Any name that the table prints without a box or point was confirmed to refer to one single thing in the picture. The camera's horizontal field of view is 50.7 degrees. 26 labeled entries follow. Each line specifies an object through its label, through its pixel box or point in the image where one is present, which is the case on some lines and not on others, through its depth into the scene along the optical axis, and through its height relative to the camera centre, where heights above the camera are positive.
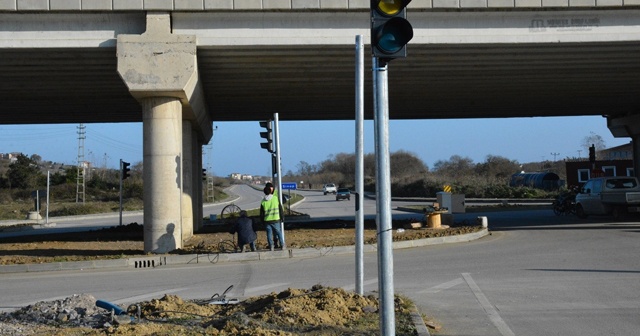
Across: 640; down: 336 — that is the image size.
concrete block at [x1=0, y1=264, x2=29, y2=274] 16.23 -1.61
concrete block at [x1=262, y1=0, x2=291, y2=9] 17.77 +5.02
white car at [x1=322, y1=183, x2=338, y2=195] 90.11 +0.57
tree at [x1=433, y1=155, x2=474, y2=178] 105.81 +4.09
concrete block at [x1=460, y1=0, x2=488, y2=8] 18.05 +4.96
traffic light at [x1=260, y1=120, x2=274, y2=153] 16.91 +1.45
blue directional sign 34.04 +0.47
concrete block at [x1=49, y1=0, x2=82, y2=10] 17.20 +5.00
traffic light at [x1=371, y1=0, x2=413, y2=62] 5.64 +1.36
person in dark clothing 17.16 -0.90
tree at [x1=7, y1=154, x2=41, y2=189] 77.12 +2.91
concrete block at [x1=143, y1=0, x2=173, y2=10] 17.50 +5.01
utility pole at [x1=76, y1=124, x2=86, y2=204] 67.50 +2.44
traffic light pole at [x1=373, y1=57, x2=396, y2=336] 5.73 -0.22
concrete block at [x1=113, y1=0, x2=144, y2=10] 17.42 +5.00
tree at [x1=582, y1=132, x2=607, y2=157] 110.81 +7.54
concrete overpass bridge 17.48 +4.01
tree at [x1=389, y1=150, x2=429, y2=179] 120.44 +5.00
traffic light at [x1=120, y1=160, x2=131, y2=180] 30.48 +1.36
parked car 25.15 -0.40
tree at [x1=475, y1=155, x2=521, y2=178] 102.25 +3.33
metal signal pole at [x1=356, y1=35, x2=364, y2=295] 9.36 +0.63
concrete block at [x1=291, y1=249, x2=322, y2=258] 17.47 -1.54
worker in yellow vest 16.89 -0.38
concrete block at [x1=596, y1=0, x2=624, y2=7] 18.25 +4.96
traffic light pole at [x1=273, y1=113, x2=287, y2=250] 16.70 +1.21
